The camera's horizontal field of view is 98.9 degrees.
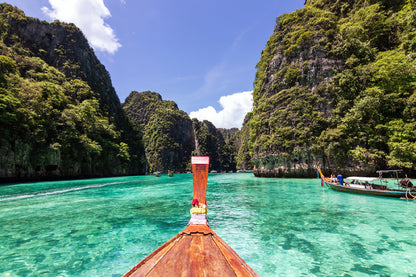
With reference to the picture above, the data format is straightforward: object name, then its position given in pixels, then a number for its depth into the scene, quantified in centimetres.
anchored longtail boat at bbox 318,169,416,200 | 1280
